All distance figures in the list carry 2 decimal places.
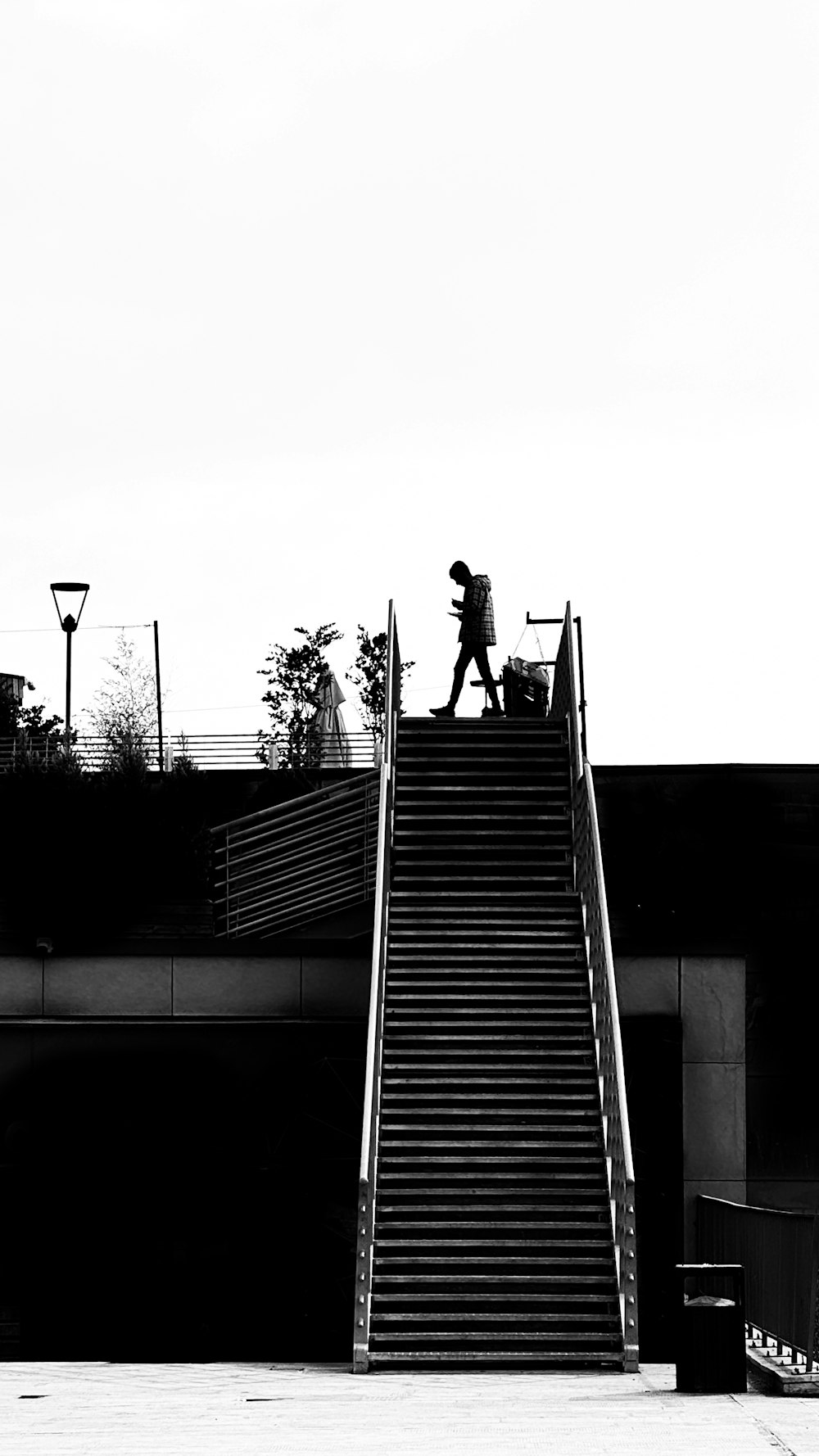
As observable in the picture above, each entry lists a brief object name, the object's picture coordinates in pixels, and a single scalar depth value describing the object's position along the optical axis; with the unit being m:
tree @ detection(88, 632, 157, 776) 39.16
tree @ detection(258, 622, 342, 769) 56.38
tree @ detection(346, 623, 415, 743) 57.69
